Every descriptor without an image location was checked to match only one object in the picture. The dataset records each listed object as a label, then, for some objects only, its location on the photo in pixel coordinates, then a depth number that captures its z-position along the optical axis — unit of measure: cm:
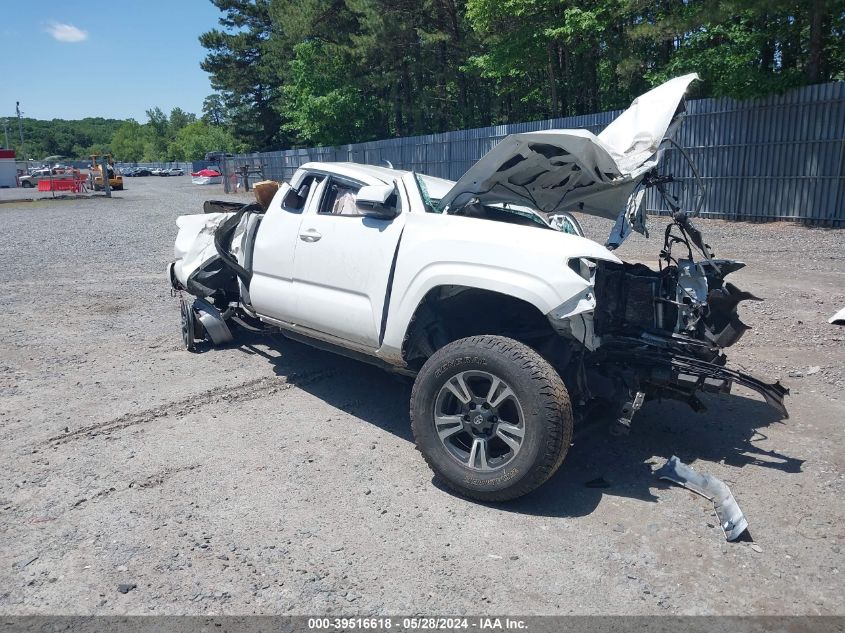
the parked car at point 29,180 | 5725
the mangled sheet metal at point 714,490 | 358
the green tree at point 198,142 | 10031
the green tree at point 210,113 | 10992
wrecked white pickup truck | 385
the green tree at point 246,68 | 5025
